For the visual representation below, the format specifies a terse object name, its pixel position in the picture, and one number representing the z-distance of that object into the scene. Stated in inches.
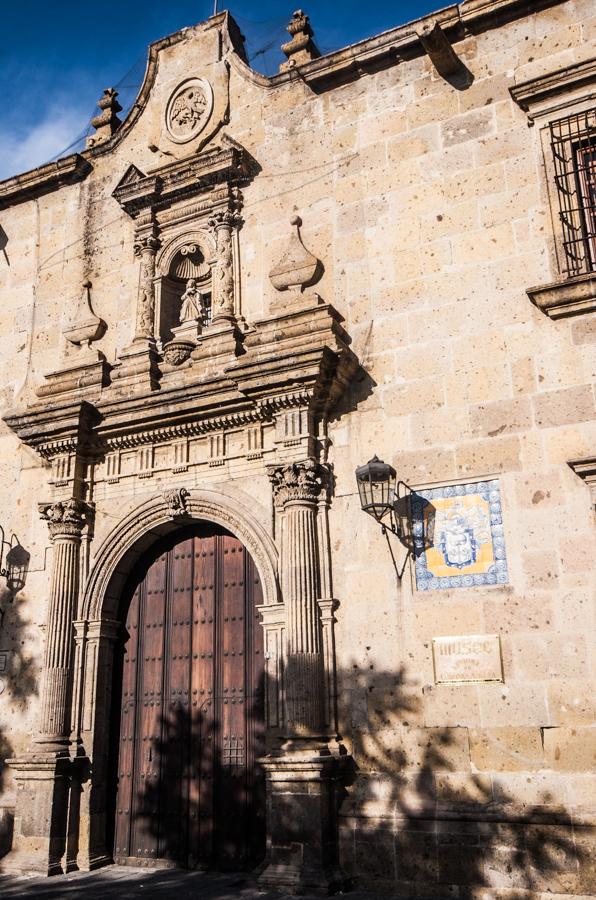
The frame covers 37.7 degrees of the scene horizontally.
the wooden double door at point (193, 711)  323.3
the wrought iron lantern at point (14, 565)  386.9
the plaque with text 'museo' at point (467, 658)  282.8
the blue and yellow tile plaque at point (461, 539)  293.7
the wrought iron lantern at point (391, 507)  306.2
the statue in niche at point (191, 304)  394.9
